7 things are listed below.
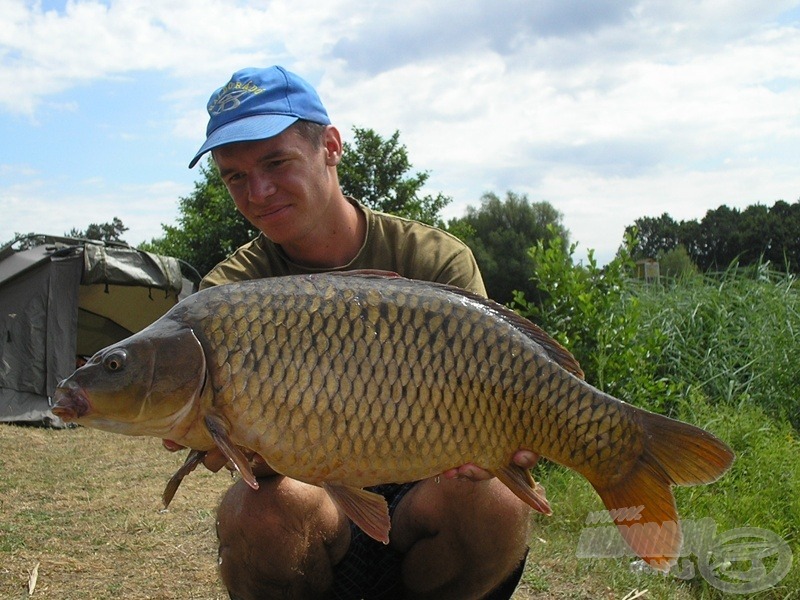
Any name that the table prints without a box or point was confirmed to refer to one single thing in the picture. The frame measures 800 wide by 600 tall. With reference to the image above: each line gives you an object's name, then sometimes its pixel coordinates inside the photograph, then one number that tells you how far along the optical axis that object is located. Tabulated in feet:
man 6.37
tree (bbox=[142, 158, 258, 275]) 48.73
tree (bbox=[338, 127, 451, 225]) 54.29
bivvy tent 21.89
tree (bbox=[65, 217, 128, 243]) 95.59
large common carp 4.87
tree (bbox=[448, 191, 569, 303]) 90.94
